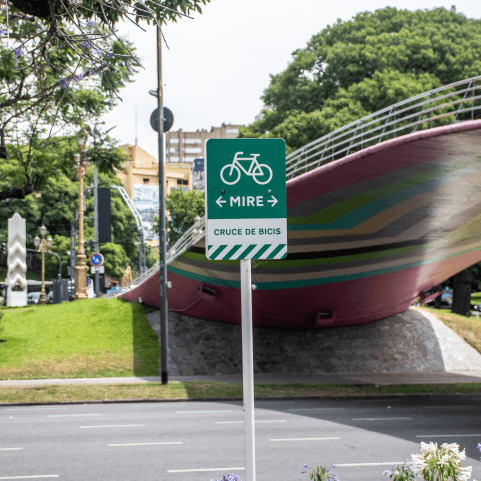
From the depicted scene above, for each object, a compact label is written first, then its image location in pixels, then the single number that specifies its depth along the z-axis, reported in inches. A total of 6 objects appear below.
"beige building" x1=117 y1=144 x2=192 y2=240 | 4187.0
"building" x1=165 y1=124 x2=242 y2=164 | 5497.0
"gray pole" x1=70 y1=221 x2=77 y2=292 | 1758.6
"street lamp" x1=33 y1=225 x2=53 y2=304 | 1675.7
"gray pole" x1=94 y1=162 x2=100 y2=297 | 1502.2
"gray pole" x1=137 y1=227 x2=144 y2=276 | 2046.0
